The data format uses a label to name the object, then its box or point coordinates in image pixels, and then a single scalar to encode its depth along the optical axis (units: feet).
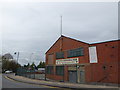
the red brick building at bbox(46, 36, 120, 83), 41.05
